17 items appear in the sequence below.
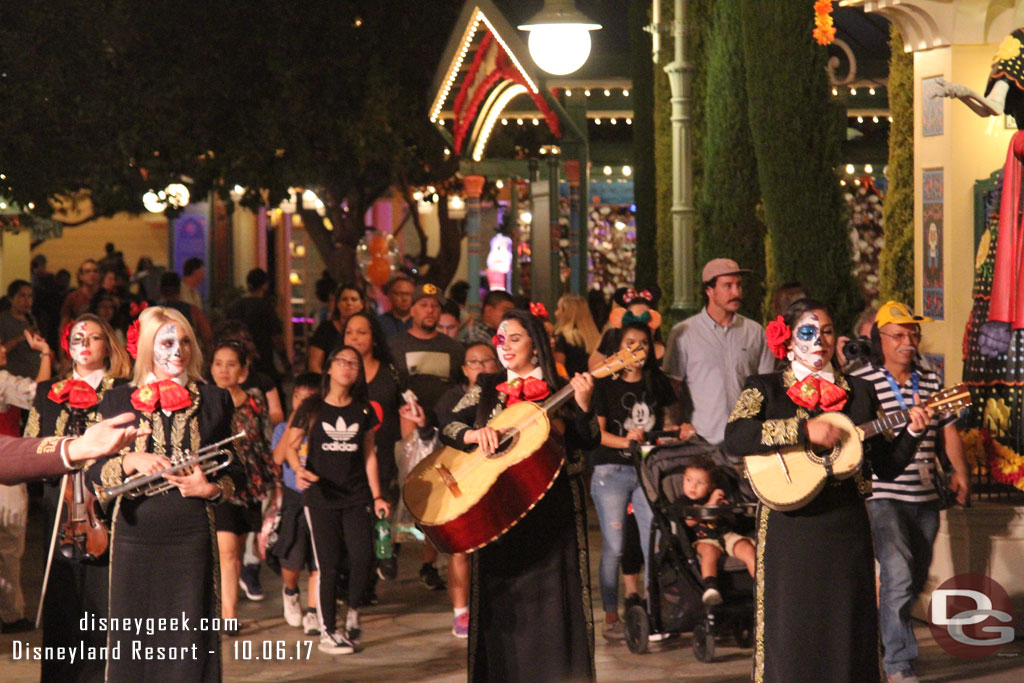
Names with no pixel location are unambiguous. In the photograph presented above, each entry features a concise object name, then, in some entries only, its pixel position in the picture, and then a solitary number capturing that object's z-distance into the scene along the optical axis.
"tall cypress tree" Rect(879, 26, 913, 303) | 21.26
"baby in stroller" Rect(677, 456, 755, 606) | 14.76
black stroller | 14.85
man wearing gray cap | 15.93
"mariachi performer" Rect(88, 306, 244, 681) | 11.46
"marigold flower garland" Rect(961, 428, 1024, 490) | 15.59
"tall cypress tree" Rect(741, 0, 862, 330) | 22.48
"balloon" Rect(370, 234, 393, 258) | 50.70
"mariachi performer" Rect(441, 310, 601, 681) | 11.94
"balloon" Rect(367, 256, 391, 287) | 49.49
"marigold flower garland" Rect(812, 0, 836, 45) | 17.80
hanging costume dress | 15.13
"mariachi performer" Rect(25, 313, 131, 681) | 12.40
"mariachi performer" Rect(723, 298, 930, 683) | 11.24
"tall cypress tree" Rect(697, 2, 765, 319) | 27.68
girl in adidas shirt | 15.40
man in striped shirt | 13.64
